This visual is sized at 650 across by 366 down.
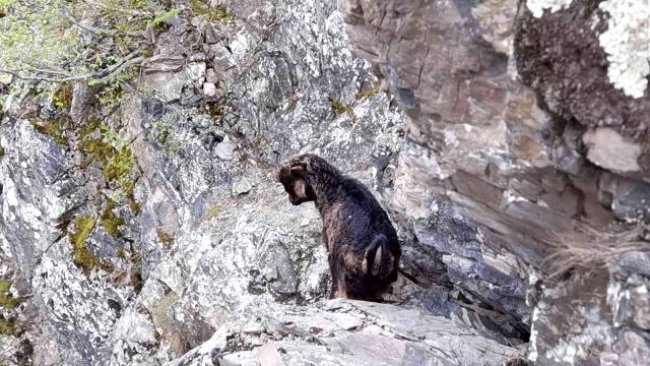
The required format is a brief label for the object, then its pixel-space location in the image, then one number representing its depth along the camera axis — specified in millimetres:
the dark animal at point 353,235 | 8805
